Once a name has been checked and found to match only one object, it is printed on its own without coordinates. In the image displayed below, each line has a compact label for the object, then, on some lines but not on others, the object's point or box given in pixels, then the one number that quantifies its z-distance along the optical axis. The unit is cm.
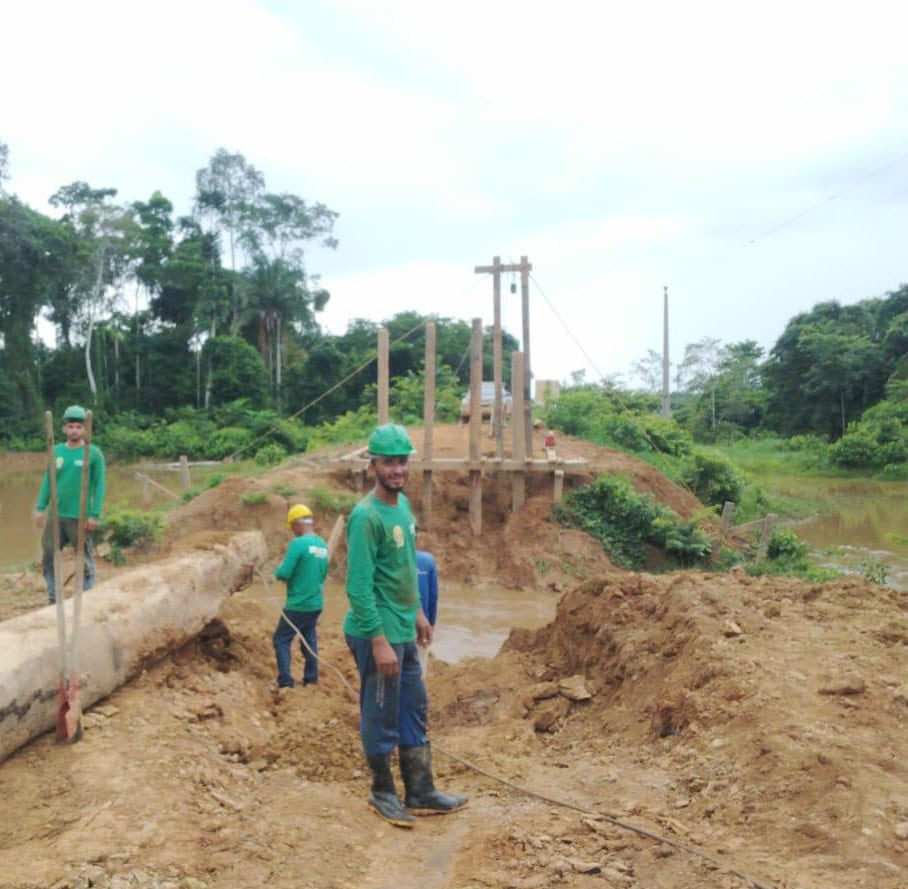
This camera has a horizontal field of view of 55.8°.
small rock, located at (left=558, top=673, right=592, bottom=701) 594
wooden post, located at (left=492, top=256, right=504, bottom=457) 1400
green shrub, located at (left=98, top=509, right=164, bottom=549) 1234
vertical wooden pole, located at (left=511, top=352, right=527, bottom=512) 1365
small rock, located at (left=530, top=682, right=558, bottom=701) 618
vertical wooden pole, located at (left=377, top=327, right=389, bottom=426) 1281
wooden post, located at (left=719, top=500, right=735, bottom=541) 1325
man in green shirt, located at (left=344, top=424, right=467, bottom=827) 391
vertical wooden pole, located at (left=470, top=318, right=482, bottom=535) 1317
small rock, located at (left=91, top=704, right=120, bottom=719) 456
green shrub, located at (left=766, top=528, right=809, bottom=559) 1299
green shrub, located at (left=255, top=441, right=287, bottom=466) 2273
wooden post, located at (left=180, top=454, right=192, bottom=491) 1770
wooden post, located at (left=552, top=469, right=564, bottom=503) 1382
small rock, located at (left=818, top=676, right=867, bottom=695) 444
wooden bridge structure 1318
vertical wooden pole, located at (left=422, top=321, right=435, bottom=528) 1302
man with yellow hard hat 634
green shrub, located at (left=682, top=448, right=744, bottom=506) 1719
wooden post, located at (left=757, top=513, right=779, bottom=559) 1245
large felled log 399
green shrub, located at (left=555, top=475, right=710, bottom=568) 1338
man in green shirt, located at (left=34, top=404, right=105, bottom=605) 655
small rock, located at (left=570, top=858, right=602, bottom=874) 323
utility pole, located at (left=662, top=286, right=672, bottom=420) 2977
